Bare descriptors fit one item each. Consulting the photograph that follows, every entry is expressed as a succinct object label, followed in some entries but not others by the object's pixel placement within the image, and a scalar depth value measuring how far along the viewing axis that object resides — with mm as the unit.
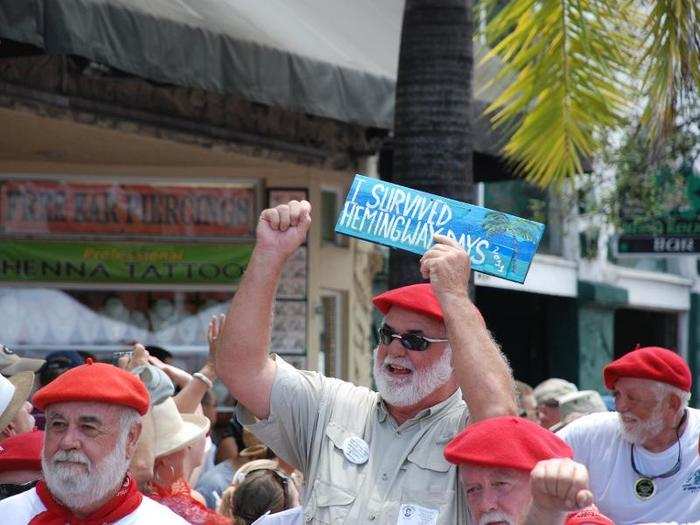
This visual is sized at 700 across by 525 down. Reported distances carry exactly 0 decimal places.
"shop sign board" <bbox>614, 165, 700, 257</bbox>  28609
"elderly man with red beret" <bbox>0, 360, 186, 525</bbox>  8428
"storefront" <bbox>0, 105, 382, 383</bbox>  24607
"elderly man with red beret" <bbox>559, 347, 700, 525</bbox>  11558
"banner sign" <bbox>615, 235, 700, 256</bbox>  28427
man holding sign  8658
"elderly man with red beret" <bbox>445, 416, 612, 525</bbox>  7487
